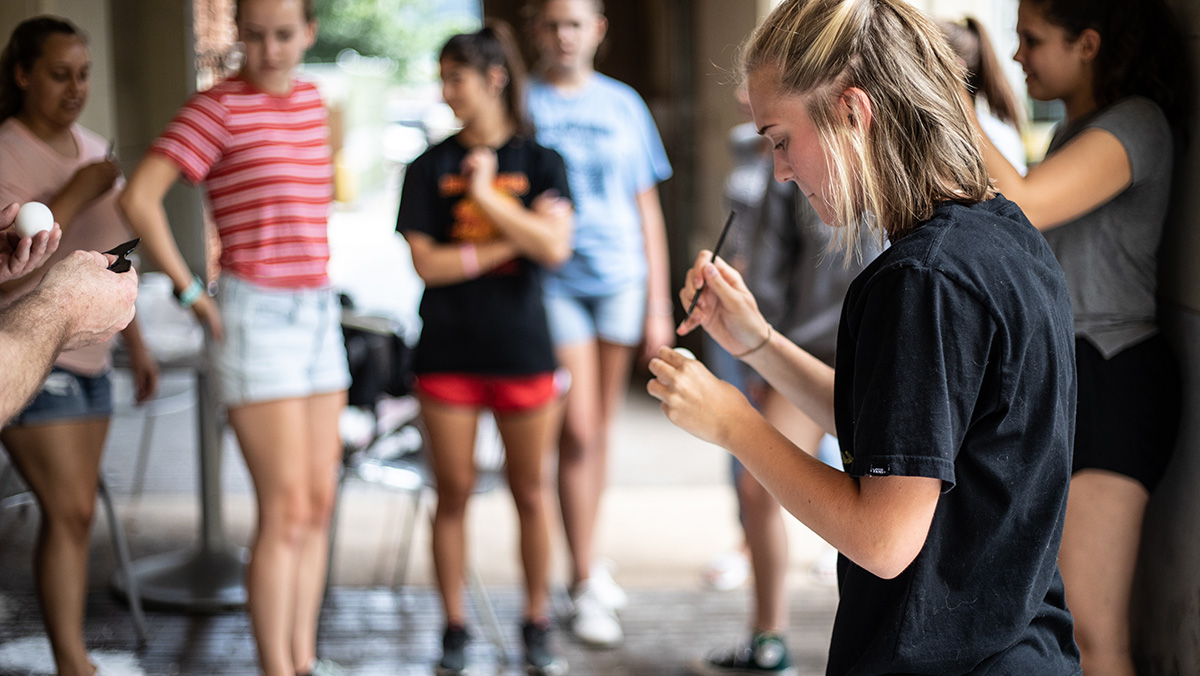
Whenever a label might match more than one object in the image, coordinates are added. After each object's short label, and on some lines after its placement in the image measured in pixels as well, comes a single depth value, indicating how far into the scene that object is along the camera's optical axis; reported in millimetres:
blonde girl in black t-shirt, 1091
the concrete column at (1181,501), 1770
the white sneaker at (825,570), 3545
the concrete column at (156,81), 3039
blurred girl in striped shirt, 2422
